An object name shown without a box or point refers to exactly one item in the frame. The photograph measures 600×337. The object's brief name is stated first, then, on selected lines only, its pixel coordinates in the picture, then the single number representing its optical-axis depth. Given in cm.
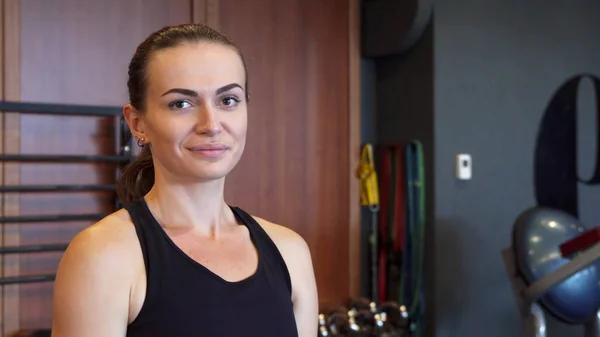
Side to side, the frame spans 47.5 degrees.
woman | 90
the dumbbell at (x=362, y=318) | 273
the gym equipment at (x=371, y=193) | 309
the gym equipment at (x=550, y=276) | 221
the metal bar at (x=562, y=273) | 212
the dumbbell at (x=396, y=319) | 276
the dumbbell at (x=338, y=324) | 271
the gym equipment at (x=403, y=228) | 291
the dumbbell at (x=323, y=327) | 268
